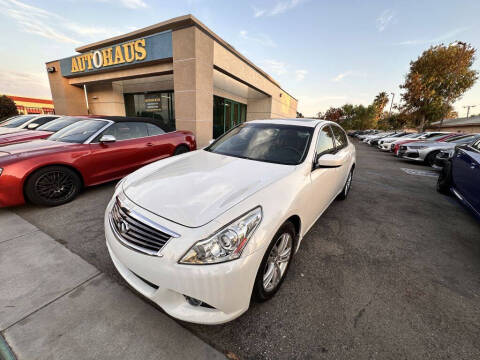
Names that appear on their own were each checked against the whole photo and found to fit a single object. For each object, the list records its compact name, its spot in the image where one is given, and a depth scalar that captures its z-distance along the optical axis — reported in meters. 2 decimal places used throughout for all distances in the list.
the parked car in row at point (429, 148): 8.48
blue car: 3.01
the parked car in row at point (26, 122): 7.82
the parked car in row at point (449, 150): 6.33
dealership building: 8.21
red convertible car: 3.04
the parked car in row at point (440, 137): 9.80
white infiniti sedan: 1.28
